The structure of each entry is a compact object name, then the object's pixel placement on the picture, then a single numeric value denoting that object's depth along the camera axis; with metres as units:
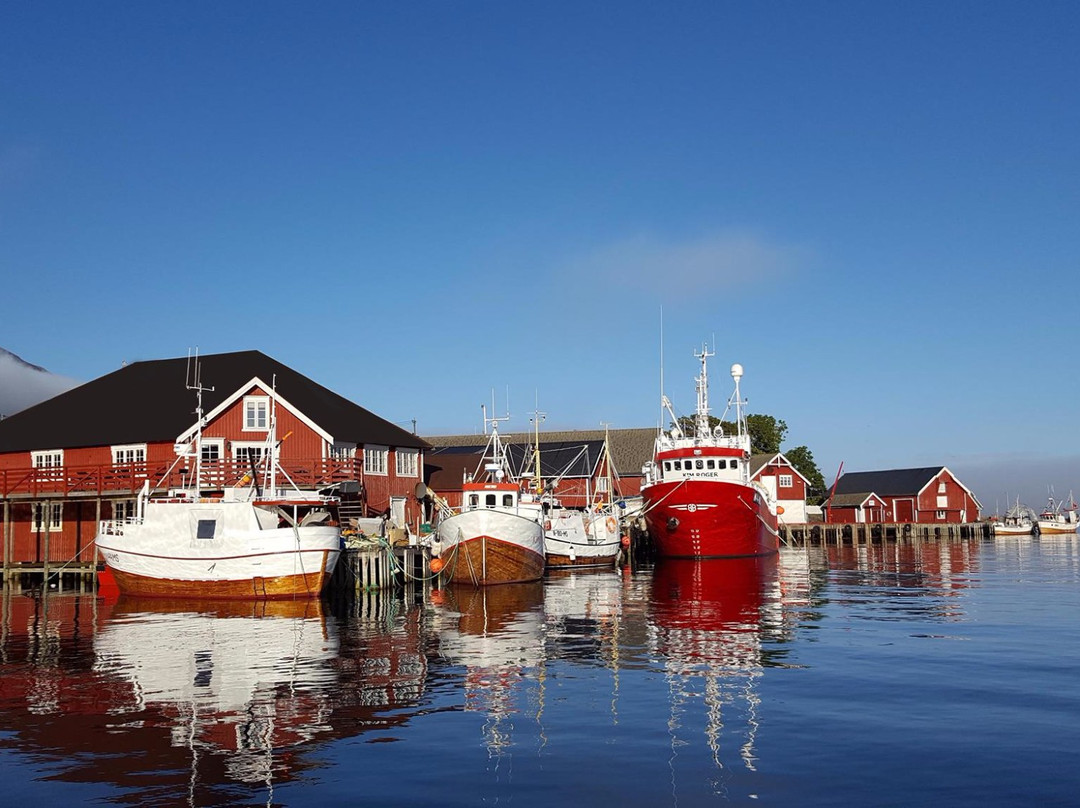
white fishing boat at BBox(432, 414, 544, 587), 42.75
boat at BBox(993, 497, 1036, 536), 123.50
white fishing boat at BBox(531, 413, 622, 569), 56.31
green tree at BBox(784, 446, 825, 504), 120.44
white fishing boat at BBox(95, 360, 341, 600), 37.12
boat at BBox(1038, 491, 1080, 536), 128.12
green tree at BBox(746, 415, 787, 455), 116.94
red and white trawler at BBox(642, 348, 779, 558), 60.91
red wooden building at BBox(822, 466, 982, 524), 115.25
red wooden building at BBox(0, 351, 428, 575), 47.41
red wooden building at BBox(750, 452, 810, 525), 101.38
